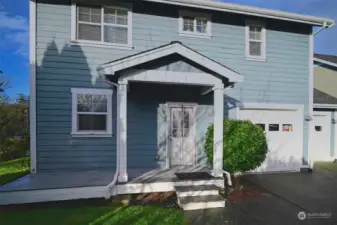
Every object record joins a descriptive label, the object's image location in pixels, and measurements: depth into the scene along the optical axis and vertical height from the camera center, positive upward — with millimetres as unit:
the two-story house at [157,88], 5426 +740
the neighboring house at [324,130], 9617 -797
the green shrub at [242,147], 5879 -977
